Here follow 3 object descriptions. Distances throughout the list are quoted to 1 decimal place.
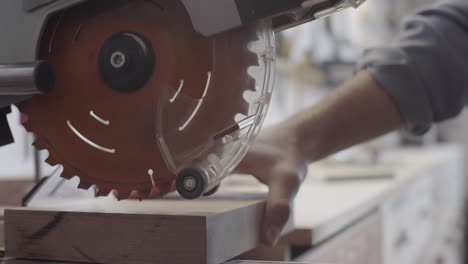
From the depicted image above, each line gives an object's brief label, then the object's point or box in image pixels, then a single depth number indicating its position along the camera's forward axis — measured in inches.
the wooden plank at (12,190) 54.8
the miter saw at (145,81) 35.3
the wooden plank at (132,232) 34.8
